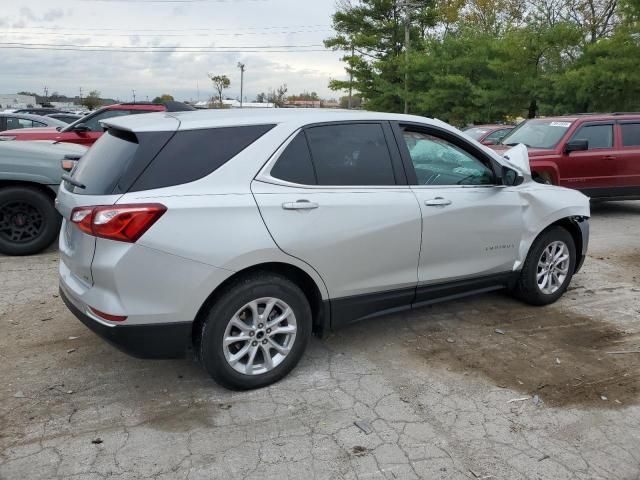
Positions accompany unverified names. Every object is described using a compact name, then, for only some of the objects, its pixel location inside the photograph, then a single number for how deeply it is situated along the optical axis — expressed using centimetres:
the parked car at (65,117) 1960
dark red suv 926
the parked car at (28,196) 611
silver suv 304
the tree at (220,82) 7096
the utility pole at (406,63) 2889
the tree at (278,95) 5897
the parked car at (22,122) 1262
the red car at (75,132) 930
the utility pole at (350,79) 3597
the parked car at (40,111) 2514
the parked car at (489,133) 1258
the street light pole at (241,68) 6881
